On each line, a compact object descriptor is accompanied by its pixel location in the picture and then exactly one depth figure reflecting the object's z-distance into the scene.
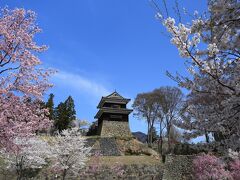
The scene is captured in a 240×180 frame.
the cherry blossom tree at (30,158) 26.34
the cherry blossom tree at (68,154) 26.83
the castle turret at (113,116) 42.19
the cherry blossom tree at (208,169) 23.32
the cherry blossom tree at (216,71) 4.88
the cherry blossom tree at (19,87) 9.99
